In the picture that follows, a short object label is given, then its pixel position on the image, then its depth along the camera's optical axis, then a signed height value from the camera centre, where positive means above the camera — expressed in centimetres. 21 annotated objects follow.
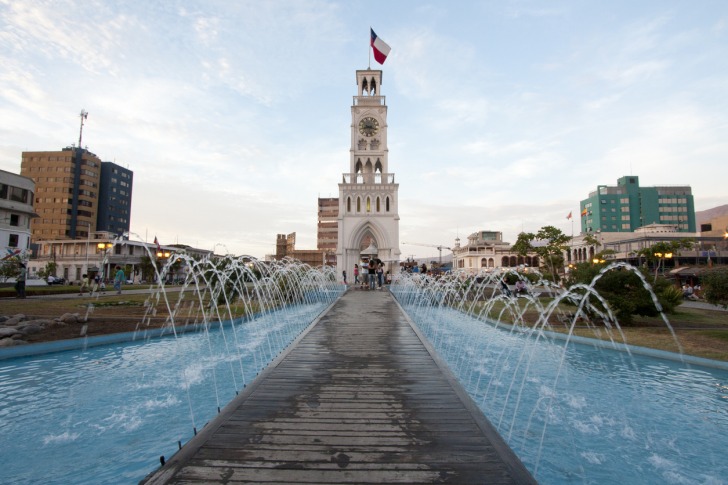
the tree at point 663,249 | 4288 +282
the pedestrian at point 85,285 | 3553 -169
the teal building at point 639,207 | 12450 +2208
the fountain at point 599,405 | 580 -284
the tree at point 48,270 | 3451 -36
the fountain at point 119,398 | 578 -289
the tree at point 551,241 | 4166 +360
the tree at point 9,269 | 2711 -24
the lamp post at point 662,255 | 4266 +213
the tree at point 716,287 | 1395 -45
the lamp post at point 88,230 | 9161 +910
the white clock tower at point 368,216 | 4994 +713
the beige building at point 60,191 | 9144 +1832
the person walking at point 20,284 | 2727 -131
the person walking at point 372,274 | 3578 -36
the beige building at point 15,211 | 4372 +658
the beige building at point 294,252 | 11044 +537
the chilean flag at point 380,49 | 4216 +2461
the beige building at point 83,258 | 6956 +165
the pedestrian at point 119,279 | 3061 -97
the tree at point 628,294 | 1662 -92
